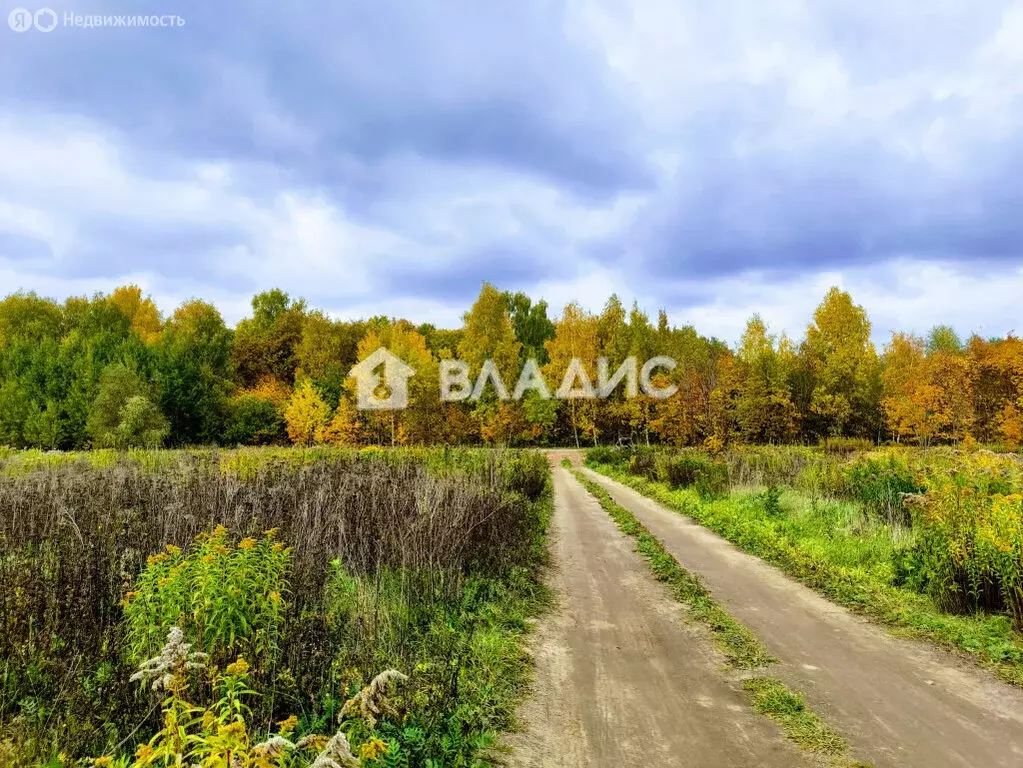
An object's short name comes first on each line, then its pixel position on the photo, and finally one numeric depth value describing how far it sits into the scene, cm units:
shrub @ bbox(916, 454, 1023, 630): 632
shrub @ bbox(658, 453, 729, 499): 1637
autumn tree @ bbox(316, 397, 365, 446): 3925
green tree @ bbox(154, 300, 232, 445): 3981
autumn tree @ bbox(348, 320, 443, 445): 3238
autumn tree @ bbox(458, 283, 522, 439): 4022
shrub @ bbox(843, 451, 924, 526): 1109
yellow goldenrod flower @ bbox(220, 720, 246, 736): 202
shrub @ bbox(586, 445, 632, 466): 2902
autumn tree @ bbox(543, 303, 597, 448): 4169
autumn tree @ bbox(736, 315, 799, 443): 3484
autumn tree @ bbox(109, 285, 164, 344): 6119
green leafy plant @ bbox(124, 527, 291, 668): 378
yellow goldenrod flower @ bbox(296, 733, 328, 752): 210
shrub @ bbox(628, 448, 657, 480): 2227
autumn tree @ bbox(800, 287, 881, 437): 3866
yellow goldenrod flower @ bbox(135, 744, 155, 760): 202
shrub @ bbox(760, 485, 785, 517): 1249
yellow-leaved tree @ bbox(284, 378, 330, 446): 3950
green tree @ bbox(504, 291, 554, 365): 5925
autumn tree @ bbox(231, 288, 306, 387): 5325
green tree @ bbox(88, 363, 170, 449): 3062
